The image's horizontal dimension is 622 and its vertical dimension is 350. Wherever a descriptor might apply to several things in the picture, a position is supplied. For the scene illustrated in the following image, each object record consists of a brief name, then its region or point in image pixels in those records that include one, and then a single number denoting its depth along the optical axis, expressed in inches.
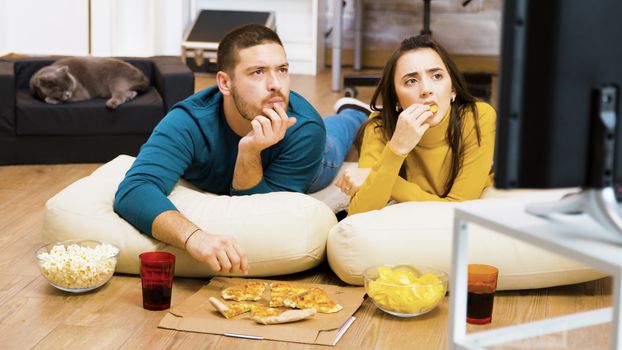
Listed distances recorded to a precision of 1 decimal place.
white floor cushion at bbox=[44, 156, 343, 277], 100.6
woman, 104.7
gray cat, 156.7
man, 102.6
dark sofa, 154.6
